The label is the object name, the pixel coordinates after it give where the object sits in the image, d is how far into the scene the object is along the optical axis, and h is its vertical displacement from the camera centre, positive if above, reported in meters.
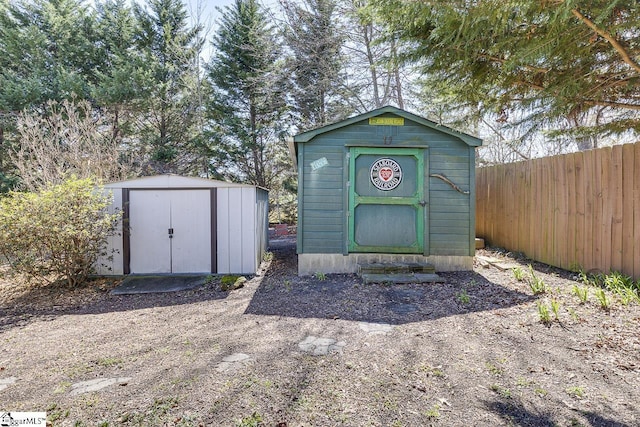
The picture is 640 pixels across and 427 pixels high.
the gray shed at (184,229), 5.93 -0.41
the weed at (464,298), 4.05 -1.16
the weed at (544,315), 3.22 -1.07
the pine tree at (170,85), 13.38 +5.13
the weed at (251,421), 1.80 -1.20
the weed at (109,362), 2.59 -1.25
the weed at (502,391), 2.07 -1.19
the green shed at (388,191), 5.54 +0.26
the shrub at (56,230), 4.77 -0.36
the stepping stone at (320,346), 2.74 -1.21
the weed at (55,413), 1.87 -1.21
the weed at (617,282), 3.99 -0.94
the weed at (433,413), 1.88 -1.20
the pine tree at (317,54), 11.45 +5.53
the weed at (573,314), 3.24 -1.09
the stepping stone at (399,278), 4.94 -1.09
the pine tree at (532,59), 2.79 +1.55
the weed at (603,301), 3.42 -0.99
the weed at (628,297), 3.51 -0.99
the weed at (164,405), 1.91 -1.19
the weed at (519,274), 4.85 -1.02
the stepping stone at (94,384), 2.19 -1.23
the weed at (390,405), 1.95 -1.20
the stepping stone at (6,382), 2.32 -1.28
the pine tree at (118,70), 11.71 +5.11
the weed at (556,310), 3.26 -1.06
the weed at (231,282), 5.12 -1.22
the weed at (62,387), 2.18 -1.23
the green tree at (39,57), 10.99 +5.52
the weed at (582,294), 3.65 -1.00
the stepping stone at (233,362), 2.42 -1.20
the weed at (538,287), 4.22 -1.04
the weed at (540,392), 2.07 -1.19
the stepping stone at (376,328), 3.16 -1.21
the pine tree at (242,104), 13.71 +4.33
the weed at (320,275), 5.38 -1.15
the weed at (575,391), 2.05 -1.18
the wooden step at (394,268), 5.21 -0.98
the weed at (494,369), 2.35 -1.20
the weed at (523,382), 2.19 -1.19
